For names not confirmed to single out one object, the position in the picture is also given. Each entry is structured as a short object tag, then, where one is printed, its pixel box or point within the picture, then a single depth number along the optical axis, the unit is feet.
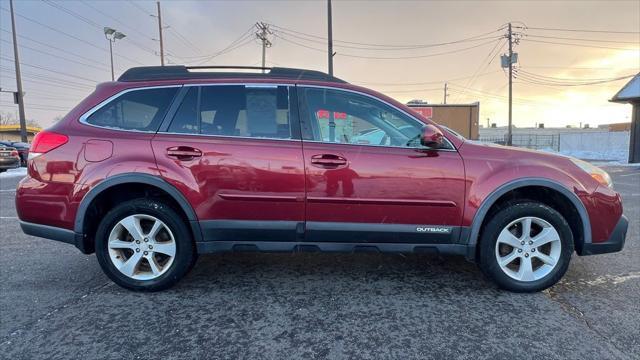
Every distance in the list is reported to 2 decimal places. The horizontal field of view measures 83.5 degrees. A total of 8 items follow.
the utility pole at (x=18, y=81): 67.31
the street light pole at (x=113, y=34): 94.68
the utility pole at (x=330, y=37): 56.75
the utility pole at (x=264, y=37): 116.06
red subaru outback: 9.73
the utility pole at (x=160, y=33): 98.98
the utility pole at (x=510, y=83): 103.41
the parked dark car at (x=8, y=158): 44.52
